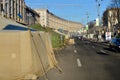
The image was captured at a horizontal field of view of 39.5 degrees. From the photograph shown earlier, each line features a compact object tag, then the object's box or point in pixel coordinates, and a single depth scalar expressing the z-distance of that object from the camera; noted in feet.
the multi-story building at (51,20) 193.40
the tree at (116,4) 130.32
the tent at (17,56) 23.77
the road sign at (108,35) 147.49
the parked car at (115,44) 71.52
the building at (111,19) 135.76
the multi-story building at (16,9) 77.46
